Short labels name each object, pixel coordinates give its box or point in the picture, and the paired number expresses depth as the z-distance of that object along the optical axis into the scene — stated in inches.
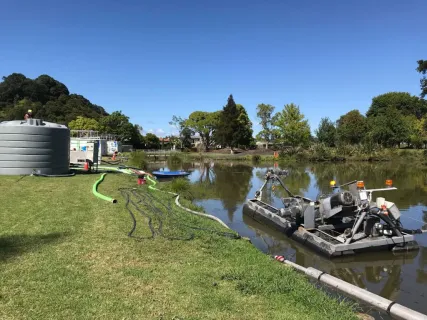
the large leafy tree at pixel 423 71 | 1462.8
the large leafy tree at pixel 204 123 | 3097.9
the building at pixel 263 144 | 2853.3
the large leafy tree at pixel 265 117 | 2942.9
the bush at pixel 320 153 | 2058.3
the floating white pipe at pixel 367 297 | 210.1
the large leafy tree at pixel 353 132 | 2632.9
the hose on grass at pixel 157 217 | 298.6
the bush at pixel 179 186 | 636.1
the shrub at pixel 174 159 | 1830.7
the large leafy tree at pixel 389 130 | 2509.8
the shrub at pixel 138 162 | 1125.1
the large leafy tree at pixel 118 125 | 2768.2
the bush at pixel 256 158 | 2081.2
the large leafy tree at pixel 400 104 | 3420.3
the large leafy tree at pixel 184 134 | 3223.4
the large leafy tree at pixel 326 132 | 2984.7
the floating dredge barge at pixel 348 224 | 359.4
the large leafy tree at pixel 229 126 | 2778.1
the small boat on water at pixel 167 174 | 952.6
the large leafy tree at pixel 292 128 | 2395.4
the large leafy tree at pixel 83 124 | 2527.1
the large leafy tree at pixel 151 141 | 3454.7
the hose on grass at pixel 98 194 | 416.0
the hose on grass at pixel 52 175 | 593.6
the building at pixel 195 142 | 3477.4
